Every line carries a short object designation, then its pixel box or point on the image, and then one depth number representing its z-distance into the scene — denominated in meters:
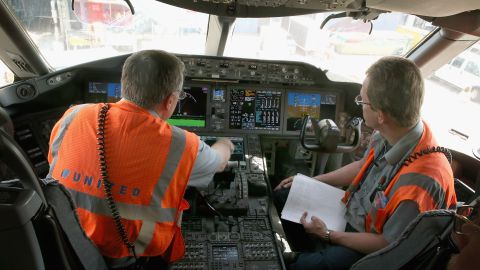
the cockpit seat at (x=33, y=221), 0.75
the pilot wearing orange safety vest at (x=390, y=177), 1.33
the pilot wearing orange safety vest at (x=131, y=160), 1.21
